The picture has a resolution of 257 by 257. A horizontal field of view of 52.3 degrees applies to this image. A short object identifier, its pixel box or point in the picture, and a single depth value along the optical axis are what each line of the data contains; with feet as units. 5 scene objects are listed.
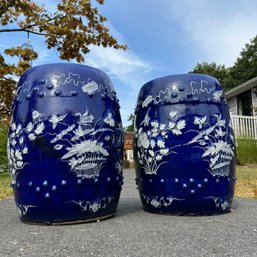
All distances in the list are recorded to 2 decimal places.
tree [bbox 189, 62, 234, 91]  79.10
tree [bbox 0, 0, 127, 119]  16.23
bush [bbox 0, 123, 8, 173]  24.53
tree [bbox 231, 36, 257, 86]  71.44
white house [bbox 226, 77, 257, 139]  33.39
